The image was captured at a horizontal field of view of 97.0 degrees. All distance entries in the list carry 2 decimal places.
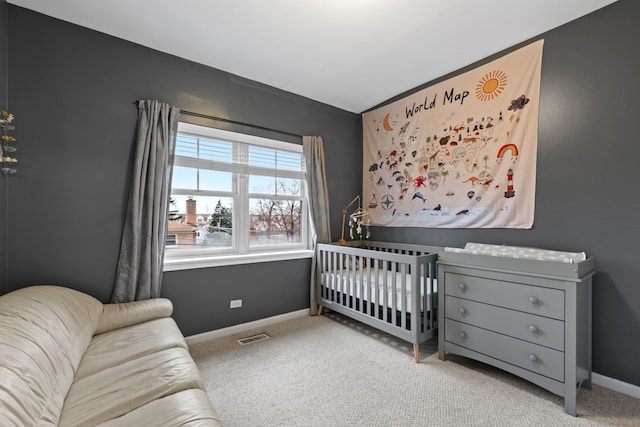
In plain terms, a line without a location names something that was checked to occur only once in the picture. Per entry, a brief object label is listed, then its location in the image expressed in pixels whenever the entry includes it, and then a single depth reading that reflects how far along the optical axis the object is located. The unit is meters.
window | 2.60
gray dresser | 1.62
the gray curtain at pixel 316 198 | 3.18
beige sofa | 0.99
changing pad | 1.87
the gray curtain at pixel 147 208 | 2.17
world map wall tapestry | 2.22
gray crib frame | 2.18
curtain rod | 2.49
